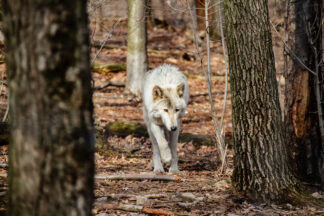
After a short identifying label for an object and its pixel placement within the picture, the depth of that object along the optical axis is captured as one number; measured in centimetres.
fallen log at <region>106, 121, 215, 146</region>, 2050
